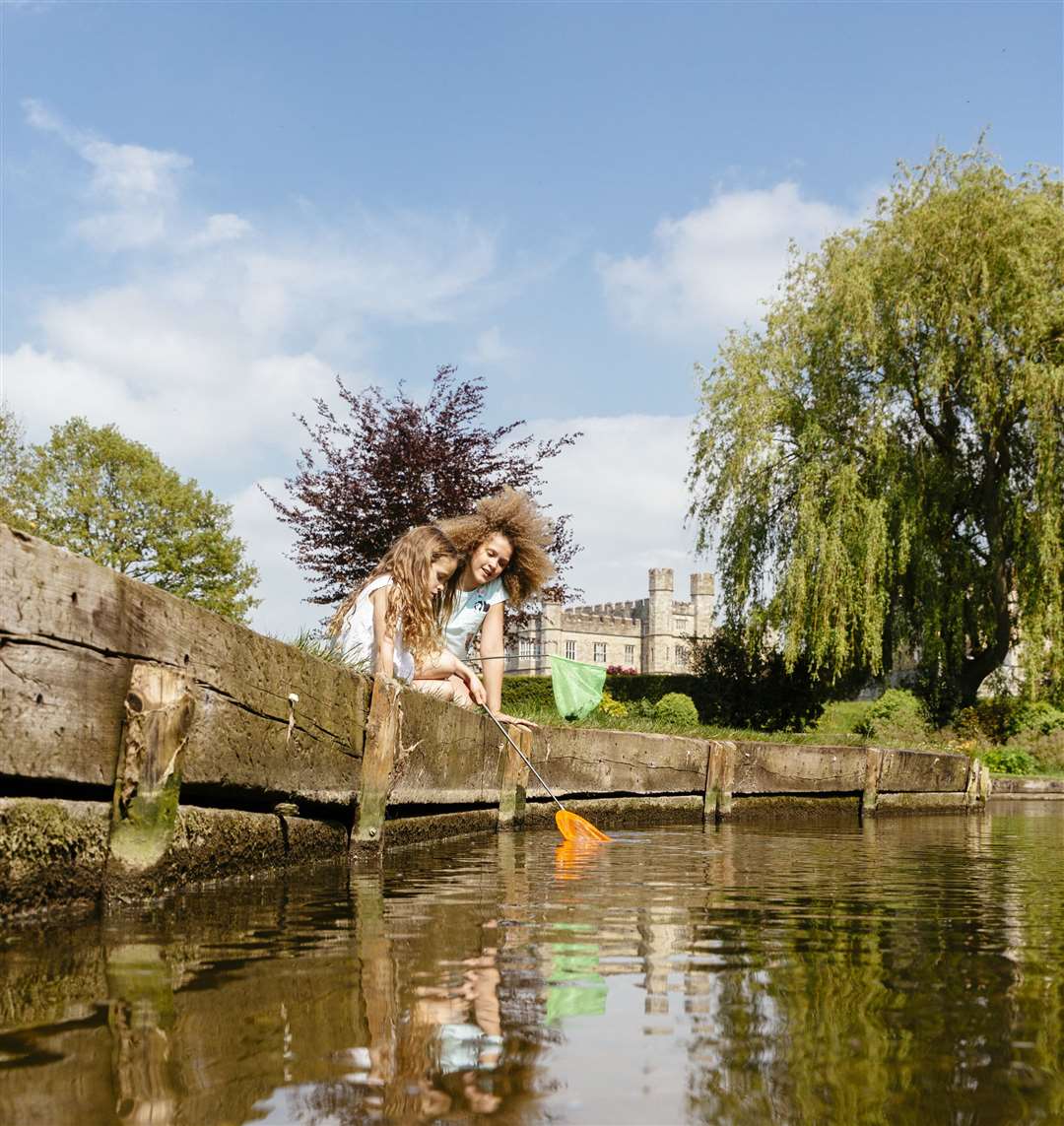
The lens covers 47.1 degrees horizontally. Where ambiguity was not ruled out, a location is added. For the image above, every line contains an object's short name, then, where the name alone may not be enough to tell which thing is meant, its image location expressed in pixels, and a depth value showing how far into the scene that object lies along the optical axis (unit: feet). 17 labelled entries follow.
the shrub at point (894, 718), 62.13
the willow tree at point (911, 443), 60.23
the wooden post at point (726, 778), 31.45
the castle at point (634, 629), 184.85
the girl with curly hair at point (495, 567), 21.93
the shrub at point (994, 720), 68.28
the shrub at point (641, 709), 57.93
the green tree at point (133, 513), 98.27
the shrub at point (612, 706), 61.78
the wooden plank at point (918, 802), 38.60
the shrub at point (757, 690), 66.74
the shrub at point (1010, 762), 61.72
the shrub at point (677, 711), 54.13
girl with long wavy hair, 19.53
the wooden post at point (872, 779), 36.99
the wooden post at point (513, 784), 24.00
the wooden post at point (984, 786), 43.19
